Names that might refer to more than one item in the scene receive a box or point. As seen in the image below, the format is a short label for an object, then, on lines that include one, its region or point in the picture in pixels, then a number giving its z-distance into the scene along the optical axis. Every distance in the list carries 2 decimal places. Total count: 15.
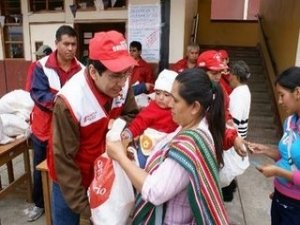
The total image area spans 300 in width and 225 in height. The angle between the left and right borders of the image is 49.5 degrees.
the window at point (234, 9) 11.09
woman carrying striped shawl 1.23
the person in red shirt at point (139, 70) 4.68
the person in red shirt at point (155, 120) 2.57
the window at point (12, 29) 6.13
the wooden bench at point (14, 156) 2.95
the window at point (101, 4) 5.54
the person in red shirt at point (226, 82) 3.44
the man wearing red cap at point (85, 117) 1.50
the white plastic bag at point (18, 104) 3.26
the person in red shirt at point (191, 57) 4.26
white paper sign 5.14
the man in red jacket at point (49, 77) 2.73
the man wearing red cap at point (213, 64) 2.84
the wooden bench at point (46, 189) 2.53
